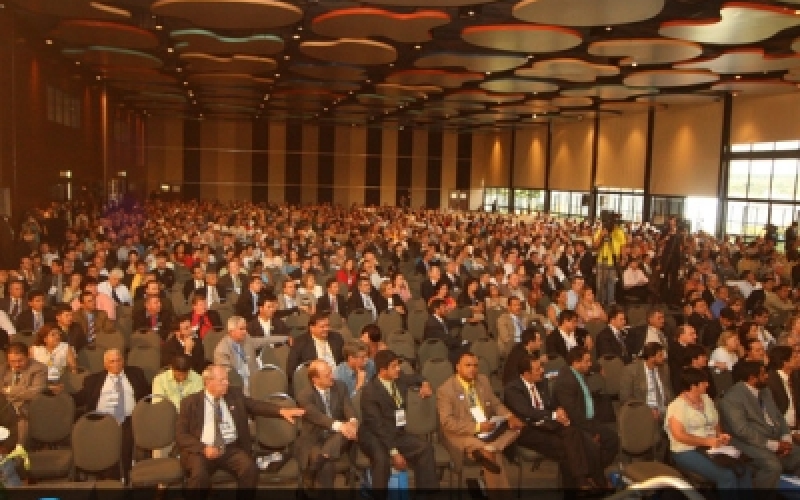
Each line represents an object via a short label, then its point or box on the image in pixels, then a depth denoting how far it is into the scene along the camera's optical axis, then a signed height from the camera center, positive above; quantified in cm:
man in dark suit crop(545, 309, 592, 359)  841 -169
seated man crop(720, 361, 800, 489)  591 -195
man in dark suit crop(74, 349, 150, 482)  610 -187
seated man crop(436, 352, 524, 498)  568 -197
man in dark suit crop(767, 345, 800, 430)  688 -175
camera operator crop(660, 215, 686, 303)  1473 -145
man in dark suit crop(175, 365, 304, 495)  532 -193
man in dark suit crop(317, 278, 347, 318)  1038 -167
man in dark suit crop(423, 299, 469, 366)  903 -180
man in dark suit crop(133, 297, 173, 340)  889 -171
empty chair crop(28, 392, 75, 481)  581 -197
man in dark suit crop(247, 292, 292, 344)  840 -166
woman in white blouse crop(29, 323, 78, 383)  705 -173
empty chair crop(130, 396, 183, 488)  538 -197
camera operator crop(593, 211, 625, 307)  1505 -126
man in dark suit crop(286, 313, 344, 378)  738 -168
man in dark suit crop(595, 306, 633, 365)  852 -173
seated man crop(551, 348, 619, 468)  643 -190
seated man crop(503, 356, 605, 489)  602 -206
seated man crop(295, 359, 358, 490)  551 -189
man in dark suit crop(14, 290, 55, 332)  864 -168
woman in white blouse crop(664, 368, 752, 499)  572 -196
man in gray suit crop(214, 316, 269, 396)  723 -172
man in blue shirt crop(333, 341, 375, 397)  669 -172
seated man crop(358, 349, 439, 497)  564 -205
